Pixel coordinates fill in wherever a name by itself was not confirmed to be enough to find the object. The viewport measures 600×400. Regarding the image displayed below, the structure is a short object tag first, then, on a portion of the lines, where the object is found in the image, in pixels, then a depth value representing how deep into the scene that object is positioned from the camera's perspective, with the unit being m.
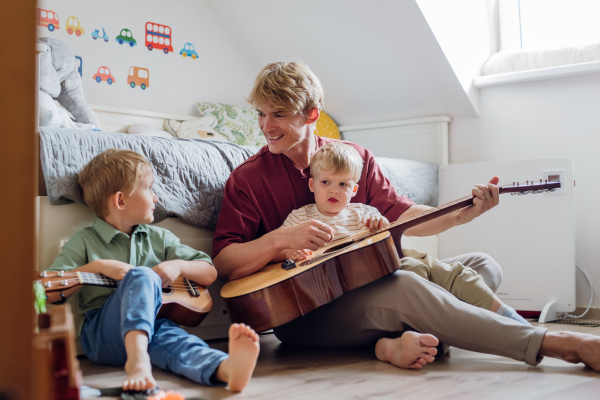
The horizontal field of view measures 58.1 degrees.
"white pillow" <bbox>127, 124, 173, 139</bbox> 2.52
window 2.64
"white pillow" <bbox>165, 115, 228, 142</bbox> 2.77
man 1.19
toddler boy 1.46
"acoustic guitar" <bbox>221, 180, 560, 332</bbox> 1.24
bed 1.30
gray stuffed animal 2.09
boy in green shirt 1.02
